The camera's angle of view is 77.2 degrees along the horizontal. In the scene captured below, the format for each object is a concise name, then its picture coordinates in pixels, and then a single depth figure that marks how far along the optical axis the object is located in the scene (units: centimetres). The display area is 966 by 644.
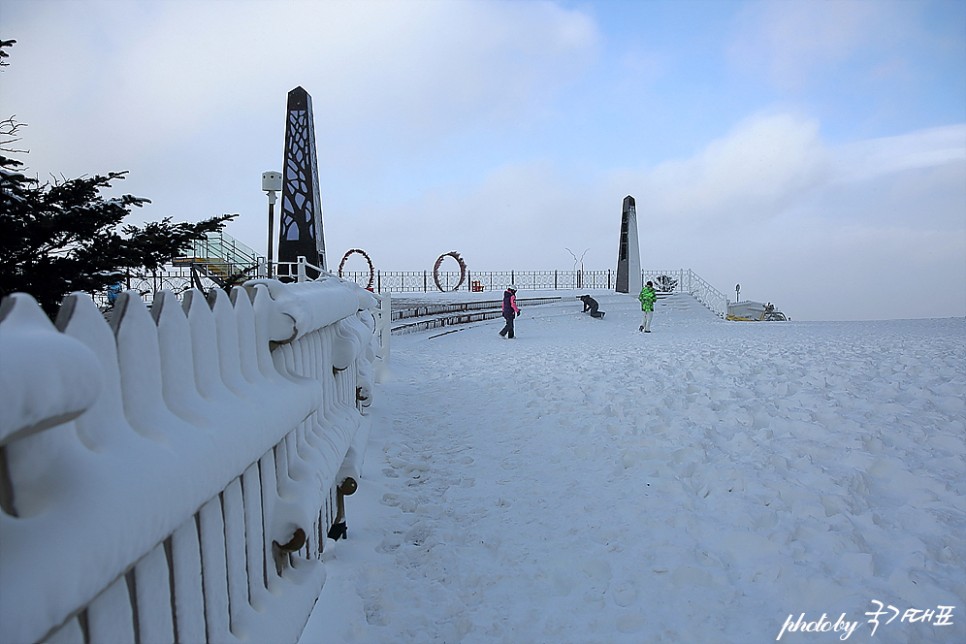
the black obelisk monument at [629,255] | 3091
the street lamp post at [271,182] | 1311
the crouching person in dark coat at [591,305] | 2453
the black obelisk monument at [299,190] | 1393
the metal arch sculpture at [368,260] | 3450
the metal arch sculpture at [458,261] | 3802
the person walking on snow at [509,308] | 1672
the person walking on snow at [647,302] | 1912
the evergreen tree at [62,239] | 456
